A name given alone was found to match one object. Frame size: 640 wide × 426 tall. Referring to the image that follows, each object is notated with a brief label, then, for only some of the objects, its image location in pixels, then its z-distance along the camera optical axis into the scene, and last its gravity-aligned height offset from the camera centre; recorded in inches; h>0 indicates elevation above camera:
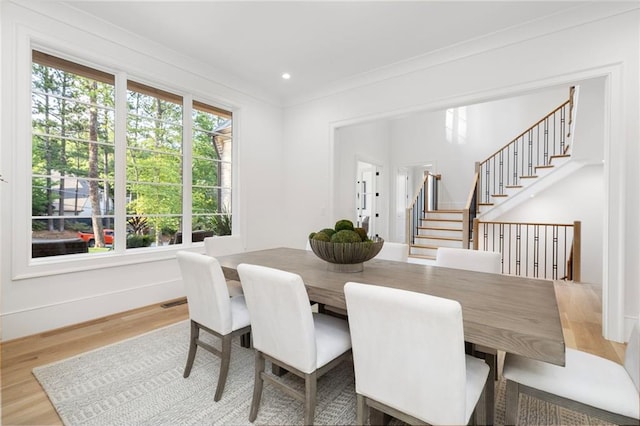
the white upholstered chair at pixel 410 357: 38.5 -20.6
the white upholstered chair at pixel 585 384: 42.2 -26.3
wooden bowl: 69.2 -10.1
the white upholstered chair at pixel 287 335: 51.9 -23.7
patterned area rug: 61.6 -42.9
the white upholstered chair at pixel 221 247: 110.4 -14.4
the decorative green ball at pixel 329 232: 76.1 -5.8
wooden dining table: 39.9 -15.8
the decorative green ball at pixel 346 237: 69.9 -6.5
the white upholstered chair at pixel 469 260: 82.4 -14.1
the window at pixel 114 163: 106.3 +19.0
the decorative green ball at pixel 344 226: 75.5 -4.2
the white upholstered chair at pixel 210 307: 66.2 -23.0
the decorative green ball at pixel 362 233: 74.2 -5.9
